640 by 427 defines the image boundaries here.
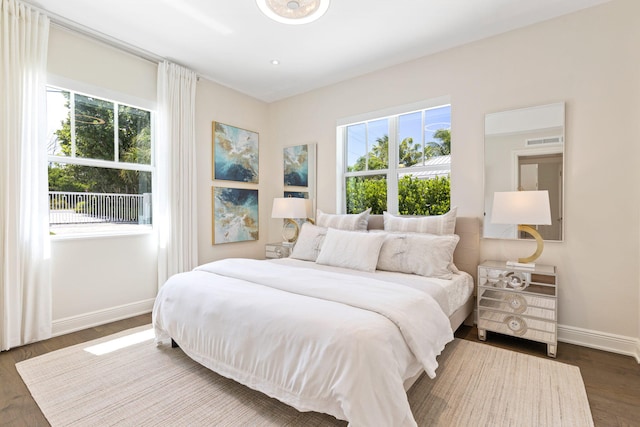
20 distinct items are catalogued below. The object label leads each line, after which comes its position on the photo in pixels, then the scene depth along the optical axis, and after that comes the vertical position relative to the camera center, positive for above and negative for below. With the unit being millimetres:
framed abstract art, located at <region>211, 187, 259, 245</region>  4121 -69
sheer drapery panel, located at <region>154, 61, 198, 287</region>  3477 +429
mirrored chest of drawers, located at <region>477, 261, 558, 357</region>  2385 -742
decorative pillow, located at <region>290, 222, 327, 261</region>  3352 -376
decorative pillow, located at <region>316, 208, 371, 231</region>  3471 -133
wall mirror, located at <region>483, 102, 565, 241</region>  2666 +493
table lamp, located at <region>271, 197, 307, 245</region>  3988 +21
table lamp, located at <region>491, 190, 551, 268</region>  2447 +2
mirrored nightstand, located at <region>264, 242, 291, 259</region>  4062 -554
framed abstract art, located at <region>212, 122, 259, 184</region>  4109 +788
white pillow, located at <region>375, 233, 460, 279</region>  2645 -396
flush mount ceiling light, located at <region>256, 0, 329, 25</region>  2229 +1493
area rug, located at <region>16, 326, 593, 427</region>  1672 -1149
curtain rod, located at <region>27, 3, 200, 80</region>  2705 +1683
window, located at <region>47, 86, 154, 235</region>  2889 +454
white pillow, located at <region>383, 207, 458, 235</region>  2941 -134
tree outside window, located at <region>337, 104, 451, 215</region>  3398 +582
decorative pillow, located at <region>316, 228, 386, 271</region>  2834 -383
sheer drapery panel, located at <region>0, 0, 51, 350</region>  2479 +243
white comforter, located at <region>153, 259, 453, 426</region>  1355 -677
